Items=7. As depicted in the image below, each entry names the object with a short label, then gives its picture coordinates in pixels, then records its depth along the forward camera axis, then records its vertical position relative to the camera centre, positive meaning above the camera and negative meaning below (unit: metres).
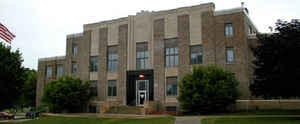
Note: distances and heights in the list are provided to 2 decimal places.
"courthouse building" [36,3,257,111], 35.09 +4.19
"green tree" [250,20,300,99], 21.77 +1.58
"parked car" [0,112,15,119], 45.99 -4.27
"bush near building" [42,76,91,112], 39.84 -1.06
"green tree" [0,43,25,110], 30.62 +1.01
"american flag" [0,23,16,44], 25.41 +4.23
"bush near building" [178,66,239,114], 30.23 -0.47
